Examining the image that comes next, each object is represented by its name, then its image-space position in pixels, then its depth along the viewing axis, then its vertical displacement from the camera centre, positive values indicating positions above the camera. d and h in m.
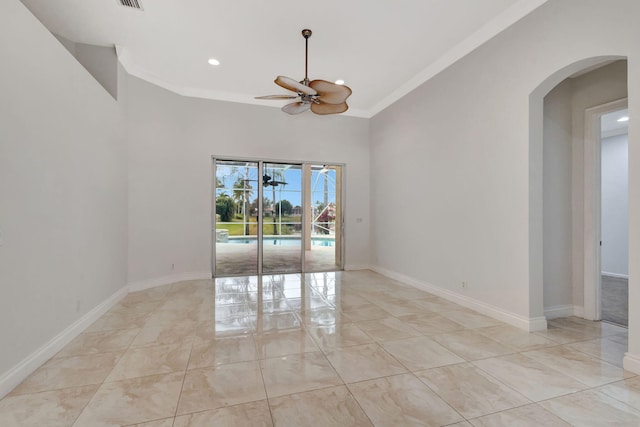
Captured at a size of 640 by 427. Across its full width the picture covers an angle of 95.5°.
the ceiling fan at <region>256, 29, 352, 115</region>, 3.17 +1.40
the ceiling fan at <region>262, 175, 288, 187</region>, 6.05 +0.70
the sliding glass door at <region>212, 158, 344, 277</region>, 5.87 -0.05
